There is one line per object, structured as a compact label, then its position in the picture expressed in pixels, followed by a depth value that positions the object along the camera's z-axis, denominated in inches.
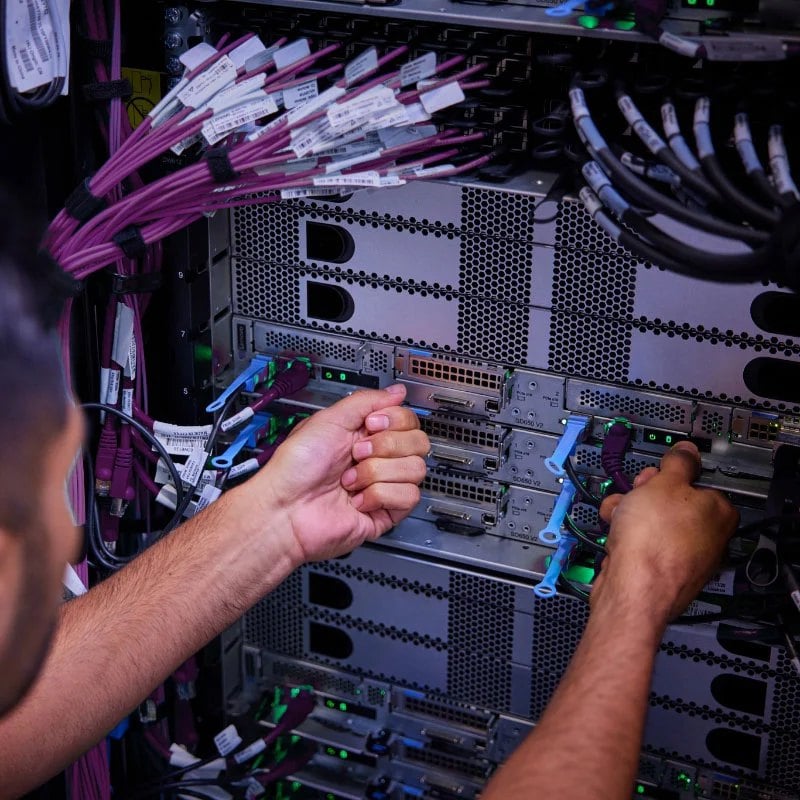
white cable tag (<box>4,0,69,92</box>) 60.2
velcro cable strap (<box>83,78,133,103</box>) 66.3
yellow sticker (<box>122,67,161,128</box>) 71.9
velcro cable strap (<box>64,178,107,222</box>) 65.2
